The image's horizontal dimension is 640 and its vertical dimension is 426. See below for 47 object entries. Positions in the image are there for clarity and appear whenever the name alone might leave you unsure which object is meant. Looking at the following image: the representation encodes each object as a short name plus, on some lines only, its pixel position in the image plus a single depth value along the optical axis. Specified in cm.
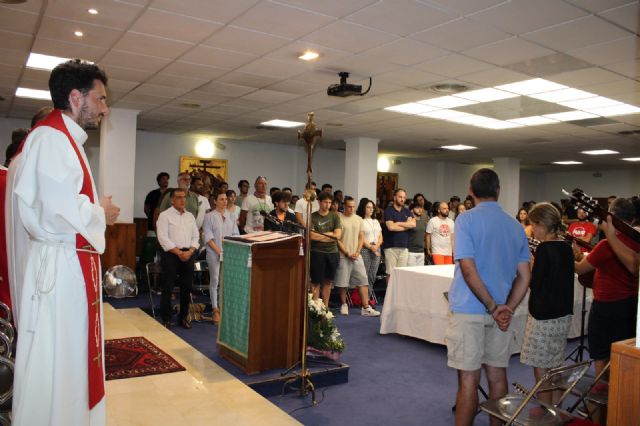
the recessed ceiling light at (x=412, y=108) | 798
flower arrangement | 442
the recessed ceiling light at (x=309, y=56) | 543
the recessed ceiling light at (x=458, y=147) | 1272
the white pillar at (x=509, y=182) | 1487
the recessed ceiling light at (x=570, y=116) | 802
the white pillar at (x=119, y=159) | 889
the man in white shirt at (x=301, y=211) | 701
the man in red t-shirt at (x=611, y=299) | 321
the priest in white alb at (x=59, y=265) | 179
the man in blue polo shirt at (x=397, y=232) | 766
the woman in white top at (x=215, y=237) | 628
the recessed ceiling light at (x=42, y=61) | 591
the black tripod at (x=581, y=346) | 485
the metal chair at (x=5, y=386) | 203
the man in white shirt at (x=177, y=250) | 577
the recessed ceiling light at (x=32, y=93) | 779
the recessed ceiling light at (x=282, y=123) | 999
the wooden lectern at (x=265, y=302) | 420
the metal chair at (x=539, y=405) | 214
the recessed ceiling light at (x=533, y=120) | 852
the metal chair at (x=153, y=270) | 636
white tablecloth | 528
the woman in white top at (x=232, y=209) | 686
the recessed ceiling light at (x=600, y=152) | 1252
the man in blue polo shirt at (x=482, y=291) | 292
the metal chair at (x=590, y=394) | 260
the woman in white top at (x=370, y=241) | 758
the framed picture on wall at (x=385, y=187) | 1558
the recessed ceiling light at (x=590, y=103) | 705
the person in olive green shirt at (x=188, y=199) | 708
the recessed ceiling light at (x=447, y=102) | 739
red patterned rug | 378
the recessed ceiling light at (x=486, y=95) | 684
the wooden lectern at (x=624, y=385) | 172
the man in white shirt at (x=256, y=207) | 739
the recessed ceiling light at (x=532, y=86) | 625
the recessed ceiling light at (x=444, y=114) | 831
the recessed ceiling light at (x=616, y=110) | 749
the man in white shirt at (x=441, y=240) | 800
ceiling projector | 604
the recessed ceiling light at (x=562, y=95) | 666
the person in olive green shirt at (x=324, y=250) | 669
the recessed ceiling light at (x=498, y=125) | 916
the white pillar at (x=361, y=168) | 1142
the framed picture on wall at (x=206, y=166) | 1239
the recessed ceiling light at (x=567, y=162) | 1554
